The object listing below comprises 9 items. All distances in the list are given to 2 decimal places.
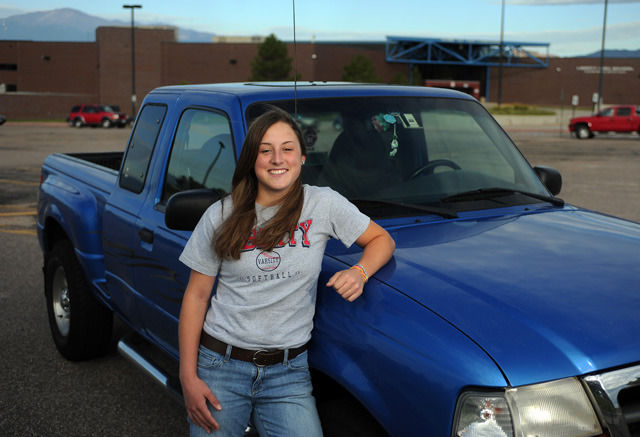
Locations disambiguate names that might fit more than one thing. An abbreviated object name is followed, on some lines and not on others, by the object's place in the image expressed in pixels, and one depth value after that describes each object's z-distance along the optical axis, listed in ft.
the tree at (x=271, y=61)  218.38
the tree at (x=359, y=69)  219.61
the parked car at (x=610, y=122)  111.24
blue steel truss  239.09
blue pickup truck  6.32
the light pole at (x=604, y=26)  154.79
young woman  7.93
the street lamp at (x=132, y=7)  177.37
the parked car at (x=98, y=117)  154.30
